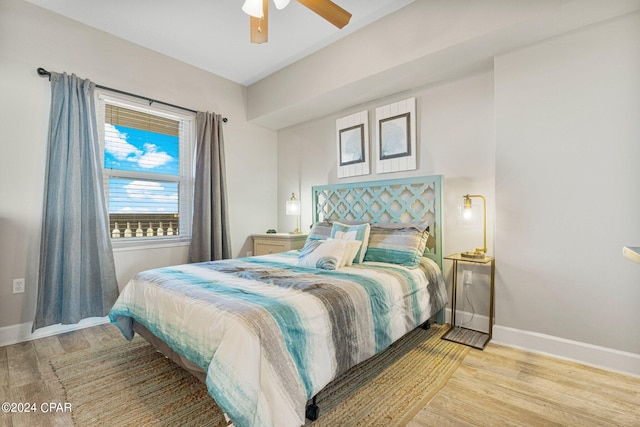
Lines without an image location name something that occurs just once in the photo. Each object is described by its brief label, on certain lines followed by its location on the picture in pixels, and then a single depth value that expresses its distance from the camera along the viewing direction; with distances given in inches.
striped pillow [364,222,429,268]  98.8
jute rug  60.7
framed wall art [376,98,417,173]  121.4
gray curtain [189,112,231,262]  136.6
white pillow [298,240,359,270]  92.7
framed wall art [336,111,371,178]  136.0
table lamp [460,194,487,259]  97.4
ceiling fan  70.6
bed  49.1
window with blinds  121.0
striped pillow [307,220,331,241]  122.1
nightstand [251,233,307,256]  143.7
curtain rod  101.3
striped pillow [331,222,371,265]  104.2
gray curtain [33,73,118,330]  99.3
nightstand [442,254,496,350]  94.1
